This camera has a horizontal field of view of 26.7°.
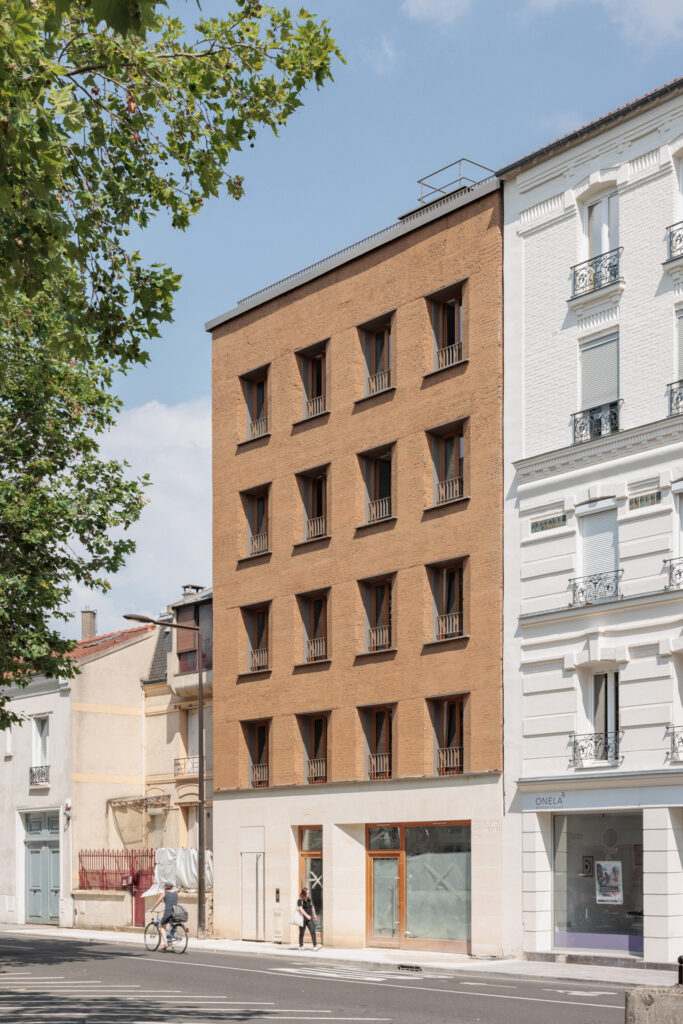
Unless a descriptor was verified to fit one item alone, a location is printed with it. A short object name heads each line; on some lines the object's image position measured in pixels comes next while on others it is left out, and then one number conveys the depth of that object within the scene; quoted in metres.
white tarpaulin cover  43.34
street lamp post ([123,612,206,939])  38.93
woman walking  35.22
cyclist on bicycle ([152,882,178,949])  33.78
